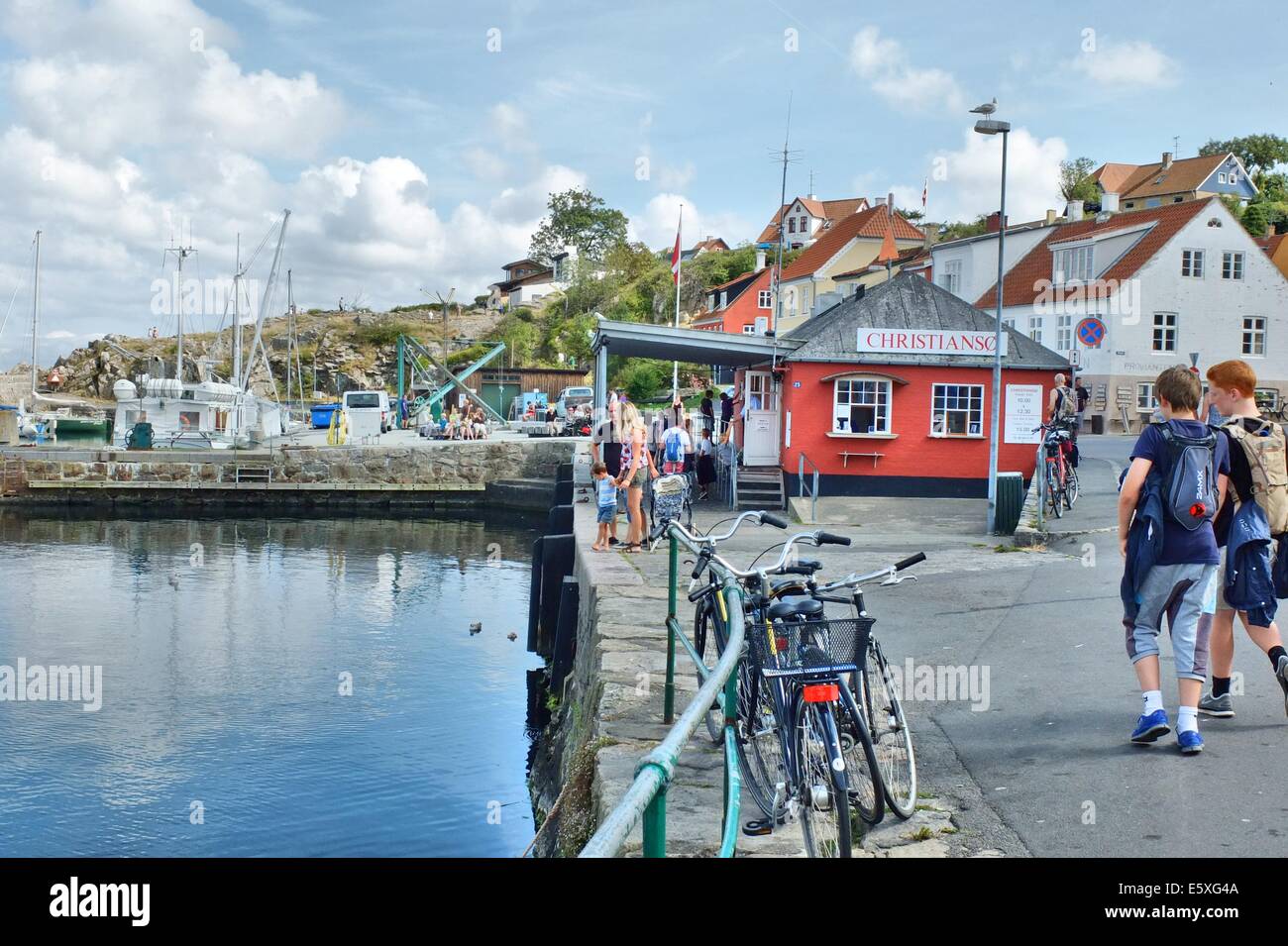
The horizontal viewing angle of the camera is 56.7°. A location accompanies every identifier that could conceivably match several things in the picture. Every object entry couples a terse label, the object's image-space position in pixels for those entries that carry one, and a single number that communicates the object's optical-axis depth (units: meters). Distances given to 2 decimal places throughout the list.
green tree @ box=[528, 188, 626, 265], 116.19
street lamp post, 18.39
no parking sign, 17.03
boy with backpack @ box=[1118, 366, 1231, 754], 6.11
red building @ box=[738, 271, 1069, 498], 25.95
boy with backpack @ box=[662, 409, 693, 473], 21.25
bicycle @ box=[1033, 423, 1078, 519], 18.97
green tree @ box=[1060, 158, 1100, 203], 89.00
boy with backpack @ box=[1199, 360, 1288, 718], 6.61
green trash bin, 19.72
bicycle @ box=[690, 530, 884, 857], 4.60
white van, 56.16
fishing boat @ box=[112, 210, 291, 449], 52.25
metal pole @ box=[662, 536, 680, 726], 6.96
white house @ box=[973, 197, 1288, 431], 45.56
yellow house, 69.69
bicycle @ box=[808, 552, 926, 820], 5.41
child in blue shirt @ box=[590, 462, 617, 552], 16.25
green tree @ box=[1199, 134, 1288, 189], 88.88
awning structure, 24.34
